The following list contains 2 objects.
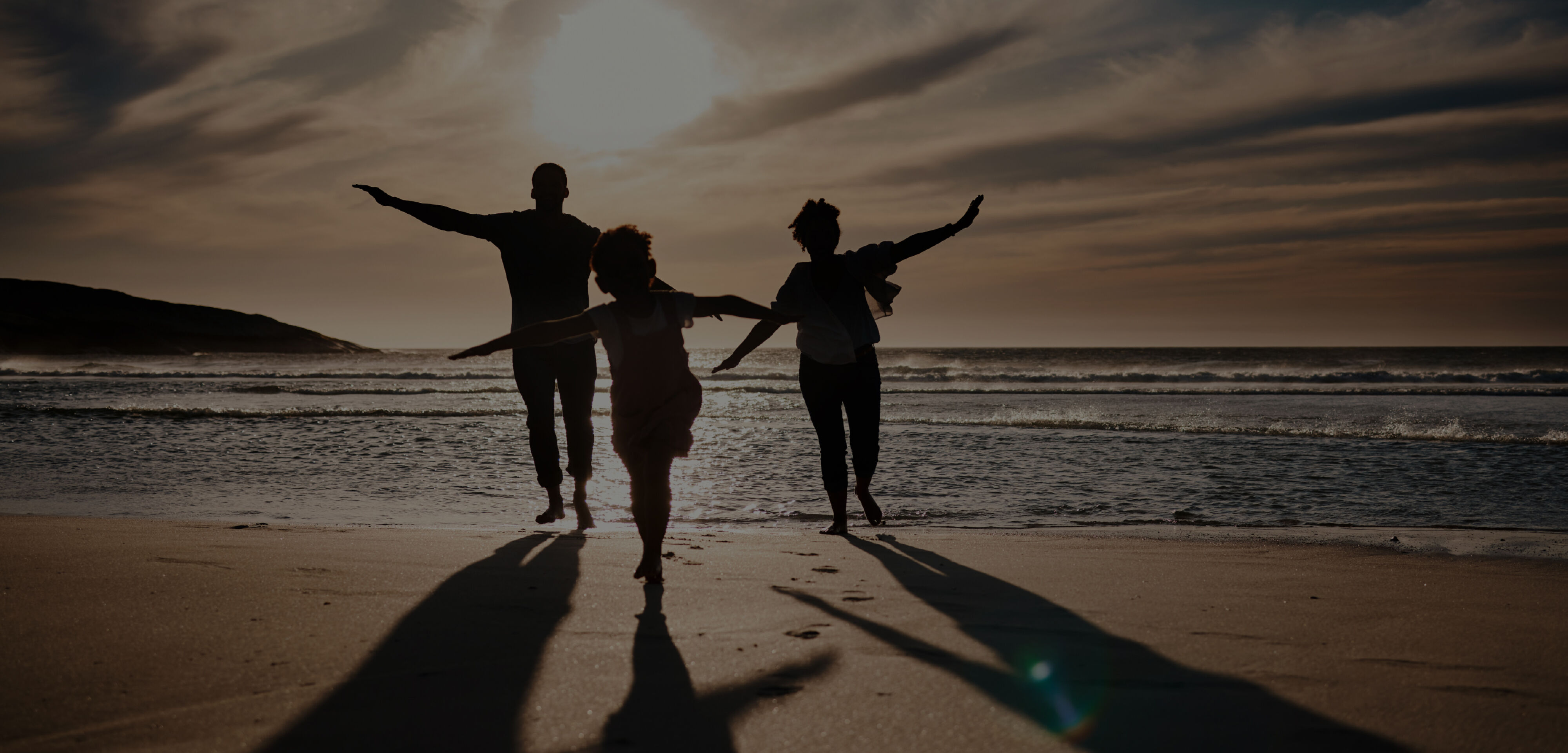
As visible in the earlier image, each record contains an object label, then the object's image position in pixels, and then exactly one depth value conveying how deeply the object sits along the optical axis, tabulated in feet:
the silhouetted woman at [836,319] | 16.40
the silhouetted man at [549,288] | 16.62
